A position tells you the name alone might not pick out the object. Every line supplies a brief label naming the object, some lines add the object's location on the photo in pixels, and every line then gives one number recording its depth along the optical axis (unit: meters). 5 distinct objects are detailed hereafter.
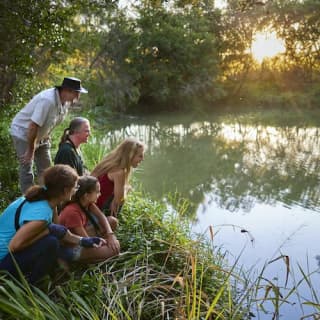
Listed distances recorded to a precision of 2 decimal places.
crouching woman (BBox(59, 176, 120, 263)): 2.90
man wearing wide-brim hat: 3.69
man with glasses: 3.62
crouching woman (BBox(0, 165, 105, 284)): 2.31
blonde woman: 3.42
